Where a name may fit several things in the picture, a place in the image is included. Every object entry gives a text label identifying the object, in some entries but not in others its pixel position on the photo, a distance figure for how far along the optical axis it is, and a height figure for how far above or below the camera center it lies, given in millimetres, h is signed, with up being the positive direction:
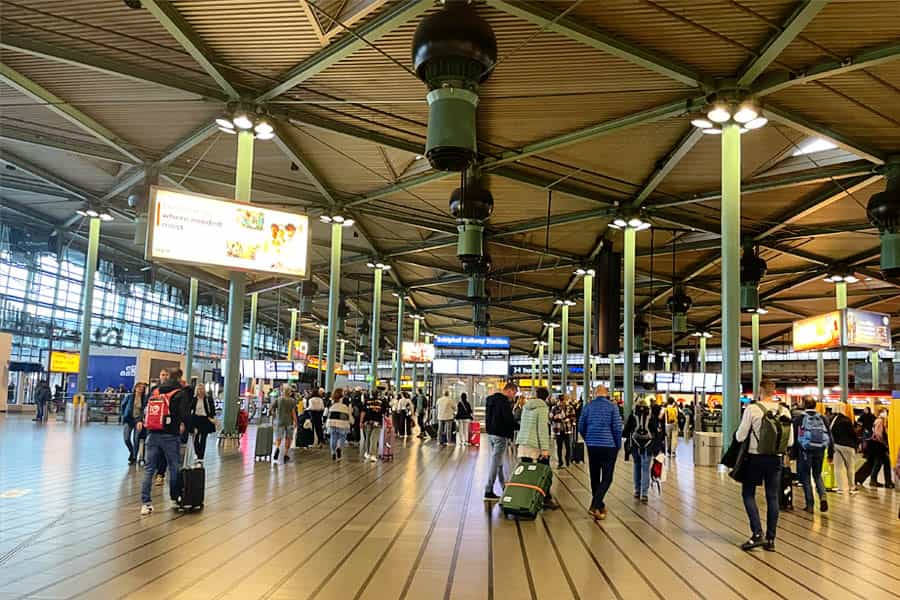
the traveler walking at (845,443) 12414 -843
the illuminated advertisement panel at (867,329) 20500 +1960
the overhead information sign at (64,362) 35656 +49
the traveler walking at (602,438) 9039 -670
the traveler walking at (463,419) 21438 -1193
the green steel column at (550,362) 45847 +1305
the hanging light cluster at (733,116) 13359 +5190
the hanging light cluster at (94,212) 26031 +5541
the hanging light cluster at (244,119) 15211 +5361
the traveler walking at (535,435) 9797 -727
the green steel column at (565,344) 35103 +1990
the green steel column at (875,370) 41188 +1495
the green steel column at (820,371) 32562 +1061
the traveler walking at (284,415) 14453 -870
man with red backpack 8328 -705
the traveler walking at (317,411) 17828 -962
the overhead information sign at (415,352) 34406 +1218
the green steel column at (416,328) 45622 +3127
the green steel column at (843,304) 27497 +3573
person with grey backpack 7465 -693
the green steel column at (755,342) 31889 +2247
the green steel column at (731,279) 13398 +2107
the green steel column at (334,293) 23088 +2693
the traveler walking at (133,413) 13055 -874
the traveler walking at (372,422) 15916 -1034
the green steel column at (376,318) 29095 +2371
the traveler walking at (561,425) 16219 -985
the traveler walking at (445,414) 21672 -1066
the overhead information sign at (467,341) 27906 +1513
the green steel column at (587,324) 26359 +2349
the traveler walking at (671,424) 21281 -1217
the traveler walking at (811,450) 10422 -829
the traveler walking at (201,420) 12117 -874
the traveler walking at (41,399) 26891 -1388
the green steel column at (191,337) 32328 +1438
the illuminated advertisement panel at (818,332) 20984 +1908
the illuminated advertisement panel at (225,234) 13219 +2606
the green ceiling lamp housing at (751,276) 23250 +3736
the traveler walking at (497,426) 10297 -649
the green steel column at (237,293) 15812 +1690
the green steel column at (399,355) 33469 +1060
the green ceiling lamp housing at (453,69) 7730 +3410
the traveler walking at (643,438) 10922 -793
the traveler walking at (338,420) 15203 -974
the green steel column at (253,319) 41181 +3020
